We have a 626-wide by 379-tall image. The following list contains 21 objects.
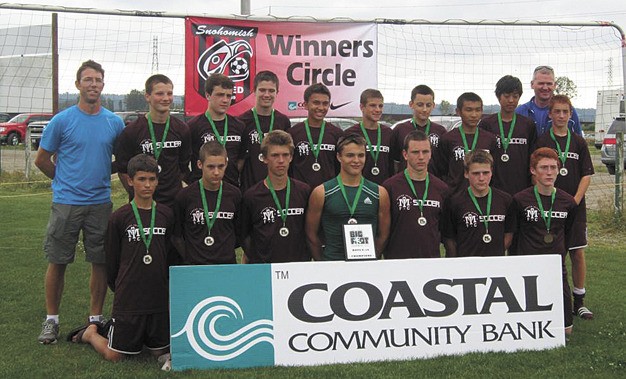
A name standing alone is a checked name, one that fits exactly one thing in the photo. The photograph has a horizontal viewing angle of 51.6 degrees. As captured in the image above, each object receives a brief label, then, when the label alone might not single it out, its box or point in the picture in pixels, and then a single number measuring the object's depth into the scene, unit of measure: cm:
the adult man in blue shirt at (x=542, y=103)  645
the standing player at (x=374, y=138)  602
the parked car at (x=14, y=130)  3500
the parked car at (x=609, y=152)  2032
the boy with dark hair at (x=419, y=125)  619
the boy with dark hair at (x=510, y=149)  616
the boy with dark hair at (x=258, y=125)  596
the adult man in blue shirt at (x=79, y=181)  557
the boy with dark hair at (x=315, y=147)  591
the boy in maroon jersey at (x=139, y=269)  495
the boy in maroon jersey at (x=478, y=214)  555
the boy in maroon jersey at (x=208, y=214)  510
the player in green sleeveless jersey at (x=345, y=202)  525
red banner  707
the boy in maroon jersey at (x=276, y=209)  524
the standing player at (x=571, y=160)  607
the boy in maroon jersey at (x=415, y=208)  538
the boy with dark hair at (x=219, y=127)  580
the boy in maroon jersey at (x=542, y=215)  569
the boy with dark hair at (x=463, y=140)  602
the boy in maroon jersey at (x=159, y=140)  554
